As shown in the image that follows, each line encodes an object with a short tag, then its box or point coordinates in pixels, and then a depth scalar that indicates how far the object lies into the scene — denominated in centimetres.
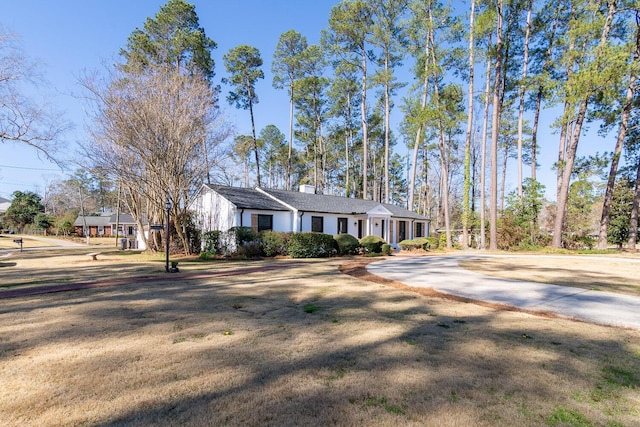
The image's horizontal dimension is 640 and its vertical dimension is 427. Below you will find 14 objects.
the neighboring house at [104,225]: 4978
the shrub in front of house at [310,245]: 1662
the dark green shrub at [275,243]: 1702
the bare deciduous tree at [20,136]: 1387
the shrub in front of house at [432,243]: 2274
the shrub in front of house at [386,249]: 1908
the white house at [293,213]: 1845
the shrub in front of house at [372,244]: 1912
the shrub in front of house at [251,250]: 1653
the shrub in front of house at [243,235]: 1700
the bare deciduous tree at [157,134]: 1509
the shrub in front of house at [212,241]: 1794
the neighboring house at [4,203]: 6181
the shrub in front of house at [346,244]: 1831
